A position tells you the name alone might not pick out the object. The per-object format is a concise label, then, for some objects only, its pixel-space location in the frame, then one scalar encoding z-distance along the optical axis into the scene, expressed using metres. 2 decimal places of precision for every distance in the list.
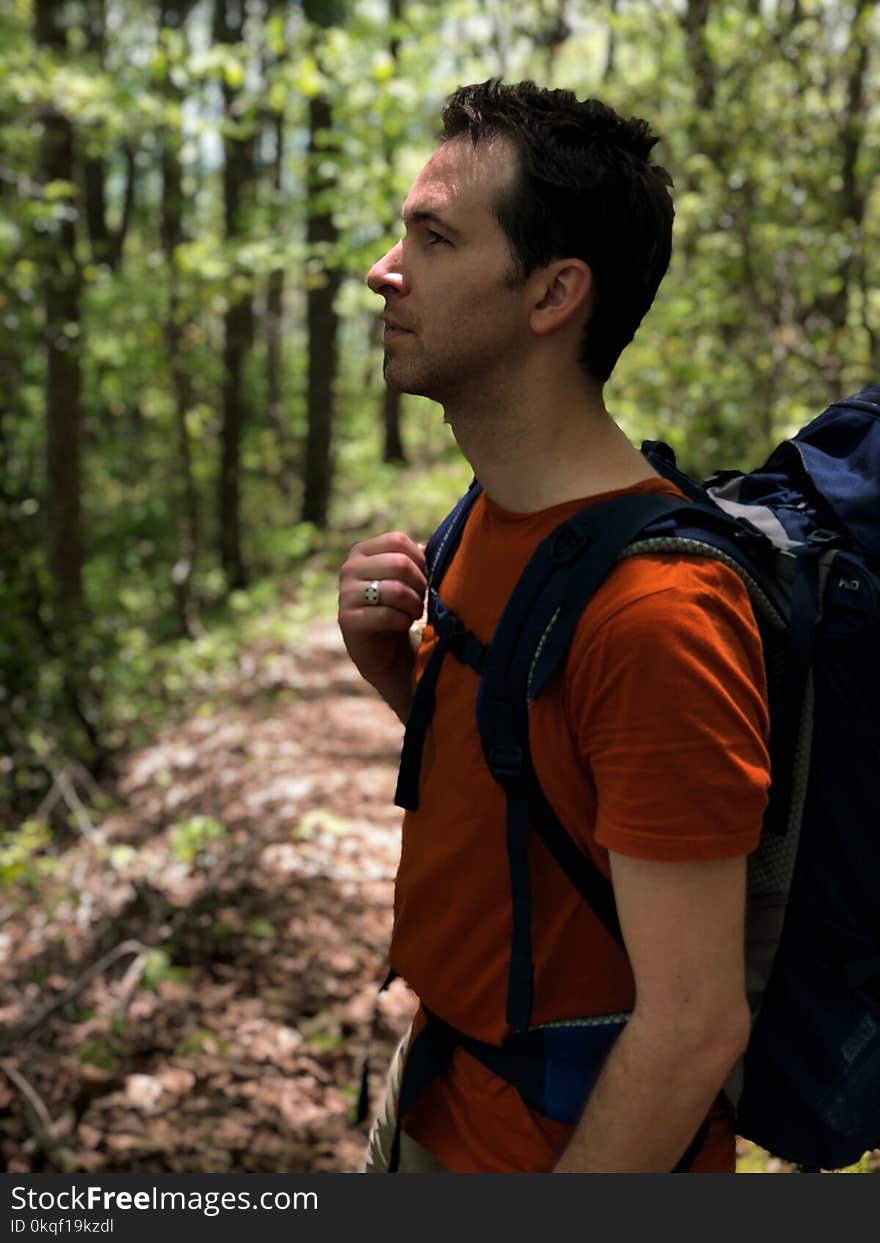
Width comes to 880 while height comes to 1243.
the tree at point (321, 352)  16.44
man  1.41
